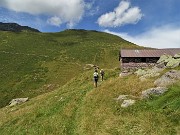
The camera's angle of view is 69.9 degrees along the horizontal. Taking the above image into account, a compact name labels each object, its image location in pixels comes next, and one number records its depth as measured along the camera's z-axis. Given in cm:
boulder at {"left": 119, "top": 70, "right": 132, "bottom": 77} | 1880
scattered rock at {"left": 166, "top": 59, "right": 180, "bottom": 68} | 1678
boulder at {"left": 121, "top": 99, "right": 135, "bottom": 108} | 1132
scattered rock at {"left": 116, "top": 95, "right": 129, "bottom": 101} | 1214
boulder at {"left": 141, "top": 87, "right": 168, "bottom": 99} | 1176
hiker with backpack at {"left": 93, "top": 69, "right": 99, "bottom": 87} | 1679
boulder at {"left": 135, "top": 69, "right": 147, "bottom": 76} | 1683
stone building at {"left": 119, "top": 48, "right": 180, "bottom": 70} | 2484
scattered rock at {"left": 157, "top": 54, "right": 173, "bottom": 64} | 2156
